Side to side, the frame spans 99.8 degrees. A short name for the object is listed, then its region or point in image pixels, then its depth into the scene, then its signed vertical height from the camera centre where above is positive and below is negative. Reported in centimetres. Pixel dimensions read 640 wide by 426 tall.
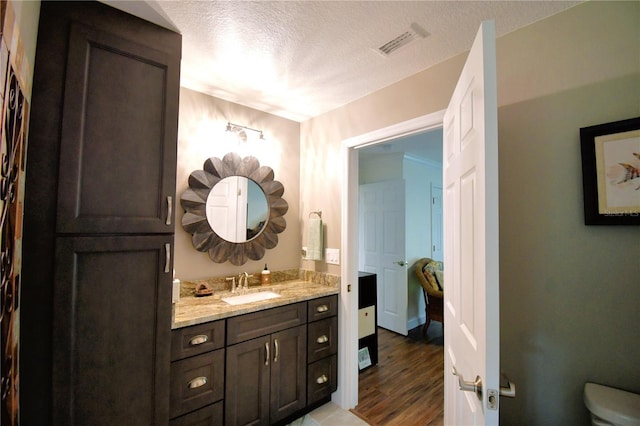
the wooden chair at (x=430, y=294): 333 -79
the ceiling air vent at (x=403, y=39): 142 +106
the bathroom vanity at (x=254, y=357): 148 -83
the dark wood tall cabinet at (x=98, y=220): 100 +2
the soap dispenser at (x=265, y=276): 231 -43
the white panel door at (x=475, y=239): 84 -3
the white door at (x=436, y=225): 422 +7
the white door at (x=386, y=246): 358 -24
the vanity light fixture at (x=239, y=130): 223 +81
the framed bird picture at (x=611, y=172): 107 +25
